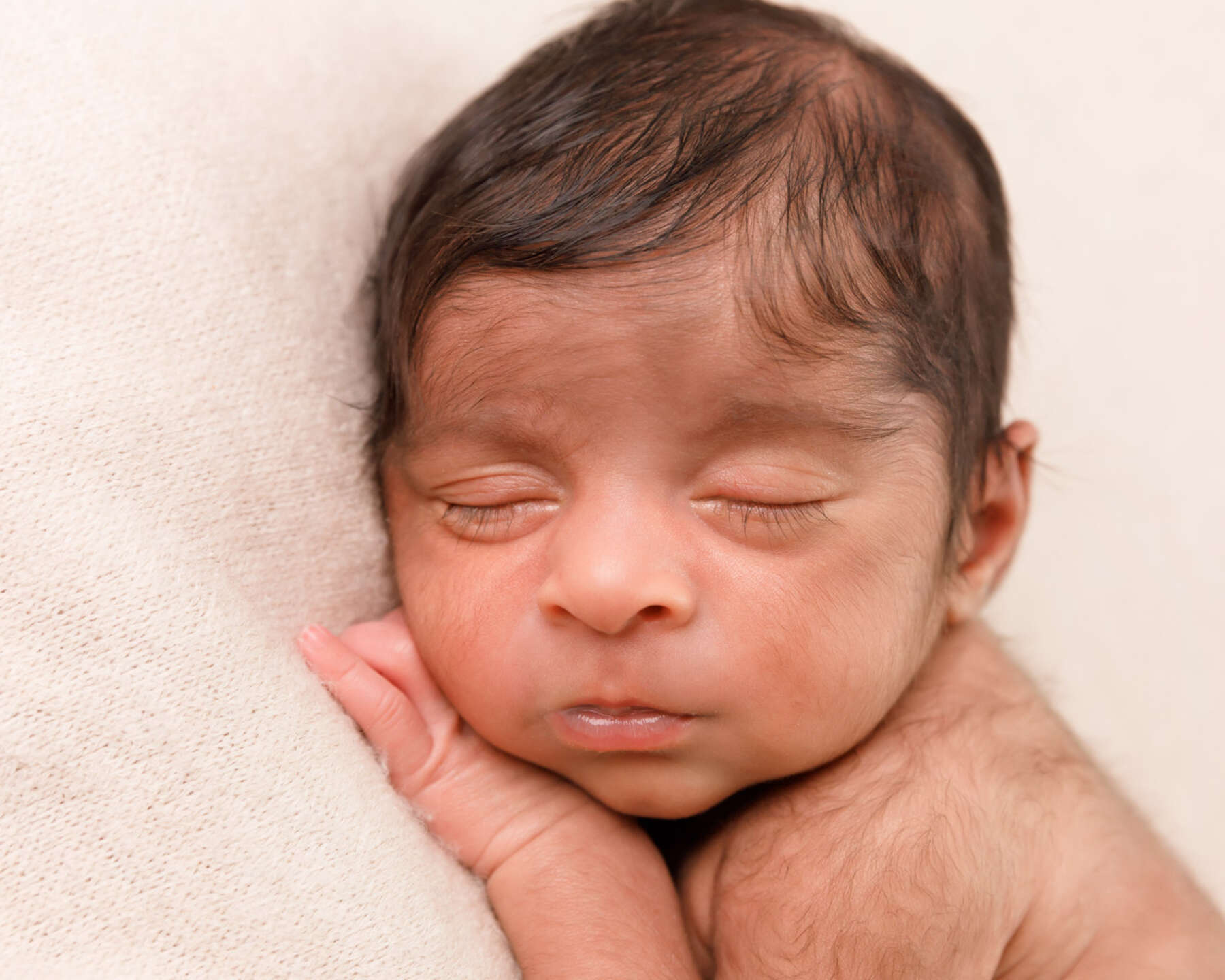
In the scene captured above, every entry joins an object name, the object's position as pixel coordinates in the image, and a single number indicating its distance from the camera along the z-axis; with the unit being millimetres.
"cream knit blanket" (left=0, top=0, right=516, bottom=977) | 322
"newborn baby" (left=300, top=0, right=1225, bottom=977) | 342
